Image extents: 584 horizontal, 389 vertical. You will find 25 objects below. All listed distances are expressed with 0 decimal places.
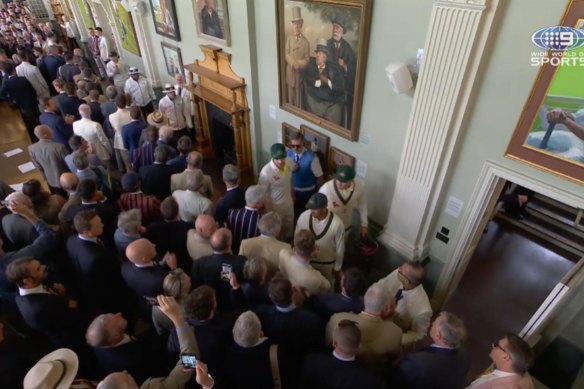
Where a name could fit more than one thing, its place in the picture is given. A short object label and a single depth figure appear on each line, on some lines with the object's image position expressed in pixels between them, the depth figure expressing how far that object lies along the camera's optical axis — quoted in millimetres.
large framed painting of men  3453
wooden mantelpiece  5414
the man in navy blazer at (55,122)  5179
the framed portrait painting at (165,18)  6098
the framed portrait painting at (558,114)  2264
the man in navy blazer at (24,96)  7039
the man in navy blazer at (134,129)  4953
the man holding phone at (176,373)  1706
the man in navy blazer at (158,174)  4002
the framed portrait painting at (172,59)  6670
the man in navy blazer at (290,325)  2340
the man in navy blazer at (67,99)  5918
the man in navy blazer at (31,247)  2879
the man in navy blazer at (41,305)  2395
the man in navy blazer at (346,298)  2410
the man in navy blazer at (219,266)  2658
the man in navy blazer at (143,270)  2584
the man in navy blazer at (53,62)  8109
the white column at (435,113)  2590
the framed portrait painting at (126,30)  7809
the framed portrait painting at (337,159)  4246
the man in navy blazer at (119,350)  2010
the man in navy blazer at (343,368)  1991
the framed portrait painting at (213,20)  4926
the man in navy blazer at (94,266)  2834
